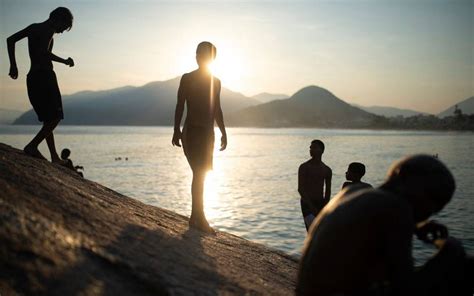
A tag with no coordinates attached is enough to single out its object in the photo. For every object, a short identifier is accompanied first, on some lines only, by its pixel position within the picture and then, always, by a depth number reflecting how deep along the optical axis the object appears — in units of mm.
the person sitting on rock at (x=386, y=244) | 2064
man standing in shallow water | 6957
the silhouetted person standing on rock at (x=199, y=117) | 5582
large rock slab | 2629
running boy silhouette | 6012
